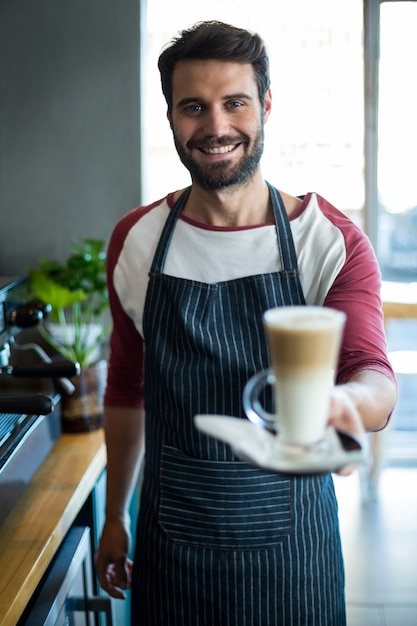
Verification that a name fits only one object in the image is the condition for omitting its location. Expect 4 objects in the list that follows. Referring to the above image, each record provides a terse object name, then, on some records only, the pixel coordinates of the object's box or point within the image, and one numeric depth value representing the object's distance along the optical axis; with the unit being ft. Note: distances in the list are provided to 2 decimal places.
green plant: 7.45
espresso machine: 3.89
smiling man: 4.39
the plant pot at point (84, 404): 6.61
